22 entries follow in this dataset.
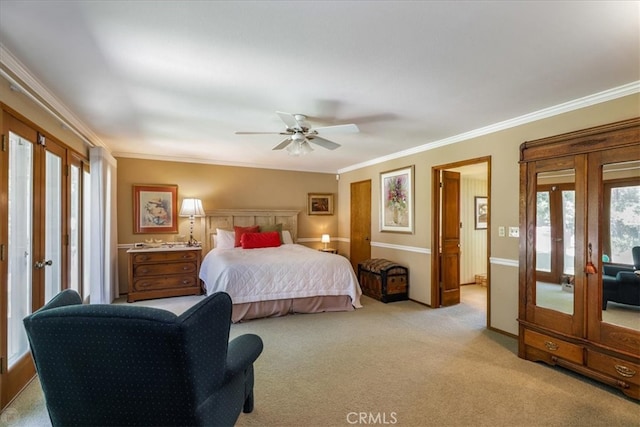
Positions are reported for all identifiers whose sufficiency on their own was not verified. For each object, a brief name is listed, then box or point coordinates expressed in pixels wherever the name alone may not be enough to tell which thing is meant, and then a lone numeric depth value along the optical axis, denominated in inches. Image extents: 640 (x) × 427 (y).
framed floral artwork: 196.7
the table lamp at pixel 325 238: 262.5
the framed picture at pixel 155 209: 209.6
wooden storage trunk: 191.2
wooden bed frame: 159.5
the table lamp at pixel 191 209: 210.8
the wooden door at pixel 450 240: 183.5
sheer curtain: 155.4
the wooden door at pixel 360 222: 242.5
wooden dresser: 186.5
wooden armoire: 91.9
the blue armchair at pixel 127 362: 46.2
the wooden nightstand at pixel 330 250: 263.5
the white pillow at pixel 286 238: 238.4
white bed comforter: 153.4
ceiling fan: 119.9
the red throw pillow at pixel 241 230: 217.2
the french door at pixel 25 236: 83.1
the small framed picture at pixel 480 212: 245.9
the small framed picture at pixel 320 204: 270.2
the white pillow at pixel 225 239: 216.1
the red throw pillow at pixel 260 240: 208.4
